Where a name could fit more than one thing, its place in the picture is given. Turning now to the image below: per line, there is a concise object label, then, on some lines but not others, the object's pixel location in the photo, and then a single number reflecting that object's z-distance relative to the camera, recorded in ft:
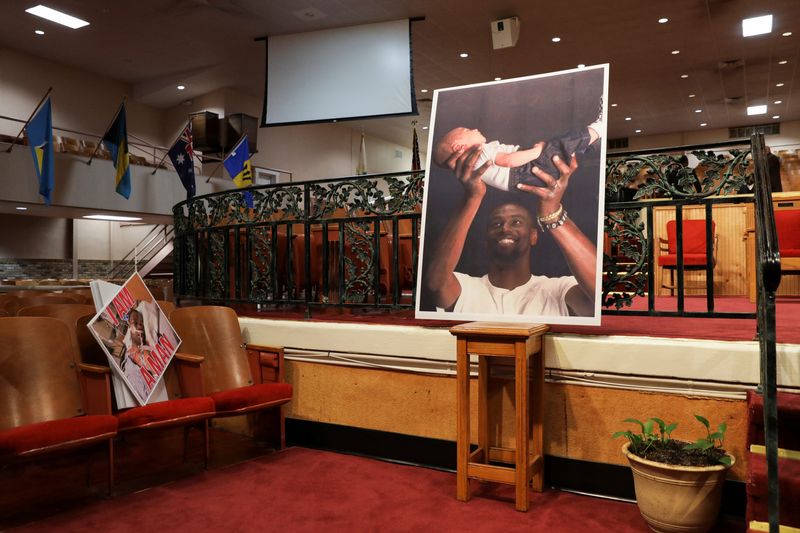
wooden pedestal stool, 8.98
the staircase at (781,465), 7.04
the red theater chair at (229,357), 12.43
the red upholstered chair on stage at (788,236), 16.10
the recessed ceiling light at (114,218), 45.75
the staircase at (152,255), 44.88
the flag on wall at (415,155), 23.14
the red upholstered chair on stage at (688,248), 19.27
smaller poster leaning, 10.84
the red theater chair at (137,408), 10.16
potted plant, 7.94
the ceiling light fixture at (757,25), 30.94
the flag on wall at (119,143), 35.19
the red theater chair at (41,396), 8.82
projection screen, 28.73
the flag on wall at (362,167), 42.57
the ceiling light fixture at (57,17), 32.04
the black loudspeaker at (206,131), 42.50
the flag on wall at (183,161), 36.91
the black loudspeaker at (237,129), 42.01
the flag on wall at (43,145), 32.27
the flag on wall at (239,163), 35.14
